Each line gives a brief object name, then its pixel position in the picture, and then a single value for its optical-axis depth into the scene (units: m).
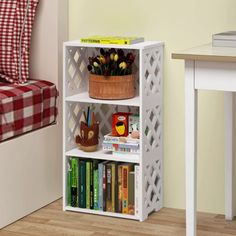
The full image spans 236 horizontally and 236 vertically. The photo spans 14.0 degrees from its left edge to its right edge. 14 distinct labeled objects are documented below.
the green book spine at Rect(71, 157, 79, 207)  4.23
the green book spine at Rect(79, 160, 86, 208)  4.20
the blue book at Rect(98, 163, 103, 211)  4.15
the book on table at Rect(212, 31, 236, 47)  3.46
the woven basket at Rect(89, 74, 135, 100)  4.03
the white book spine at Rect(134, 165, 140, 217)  4.05
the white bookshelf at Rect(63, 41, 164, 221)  4.00
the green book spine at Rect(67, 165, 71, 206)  4.25
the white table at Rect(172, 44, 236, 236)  3.28
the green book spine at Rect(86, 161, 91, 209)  4.19
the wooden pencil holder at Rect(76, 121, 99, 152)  4.18
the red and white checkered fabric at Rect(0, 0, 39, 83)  4.18
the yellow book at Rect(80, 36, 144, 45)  4.01
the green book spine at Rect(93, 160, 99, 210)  4.17
